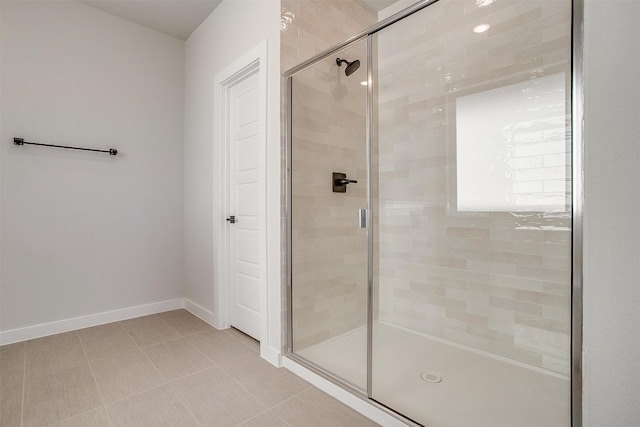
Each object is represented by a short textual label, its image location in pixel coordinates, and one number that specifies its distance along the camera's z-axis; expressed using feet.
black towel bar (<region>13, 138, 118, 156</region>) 7.63
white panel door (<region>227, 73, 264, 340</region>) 7.99
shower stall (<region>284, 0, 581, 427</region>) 5.75
